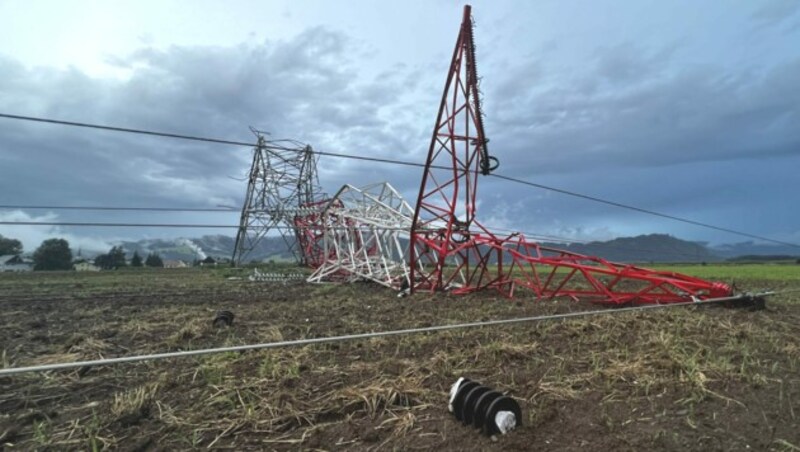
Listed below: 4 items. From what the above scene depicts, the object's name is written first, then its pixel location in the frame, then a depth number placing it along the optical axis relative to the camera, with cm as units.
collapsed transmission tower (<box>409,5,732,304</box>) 1311
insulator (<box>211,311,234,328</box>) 878
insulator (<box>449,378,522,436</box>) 355
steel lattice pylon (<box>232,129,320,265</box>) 3925
